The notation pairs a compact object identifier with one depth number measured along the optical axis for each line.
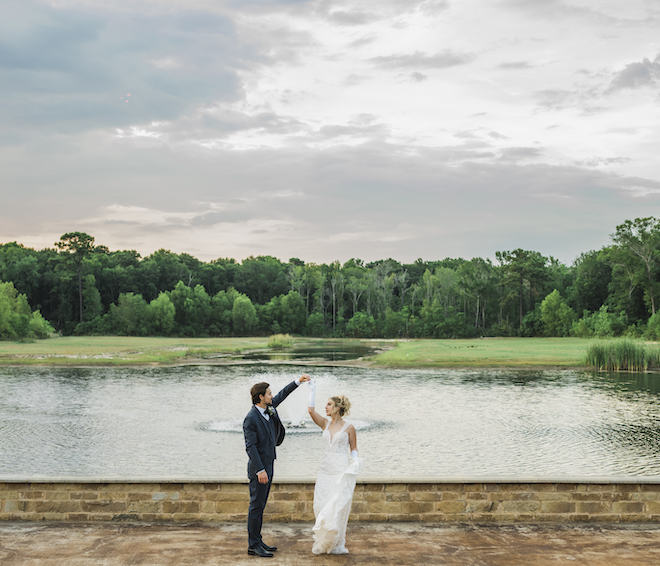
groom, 7.48
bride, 7.38
